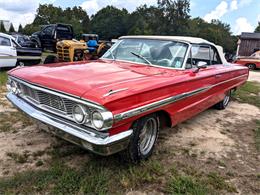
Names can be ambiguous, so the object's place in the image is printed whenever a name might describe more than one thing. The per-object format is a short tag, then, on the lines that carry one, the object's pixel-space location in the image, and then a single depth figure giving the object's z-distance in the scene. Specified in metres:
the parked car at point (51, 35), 14.77
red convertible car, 1.97
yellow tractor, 9.35
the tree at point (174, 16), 44.84
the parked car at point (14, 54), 7.18
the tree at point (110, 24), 53.20
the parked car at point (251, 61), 15.22
